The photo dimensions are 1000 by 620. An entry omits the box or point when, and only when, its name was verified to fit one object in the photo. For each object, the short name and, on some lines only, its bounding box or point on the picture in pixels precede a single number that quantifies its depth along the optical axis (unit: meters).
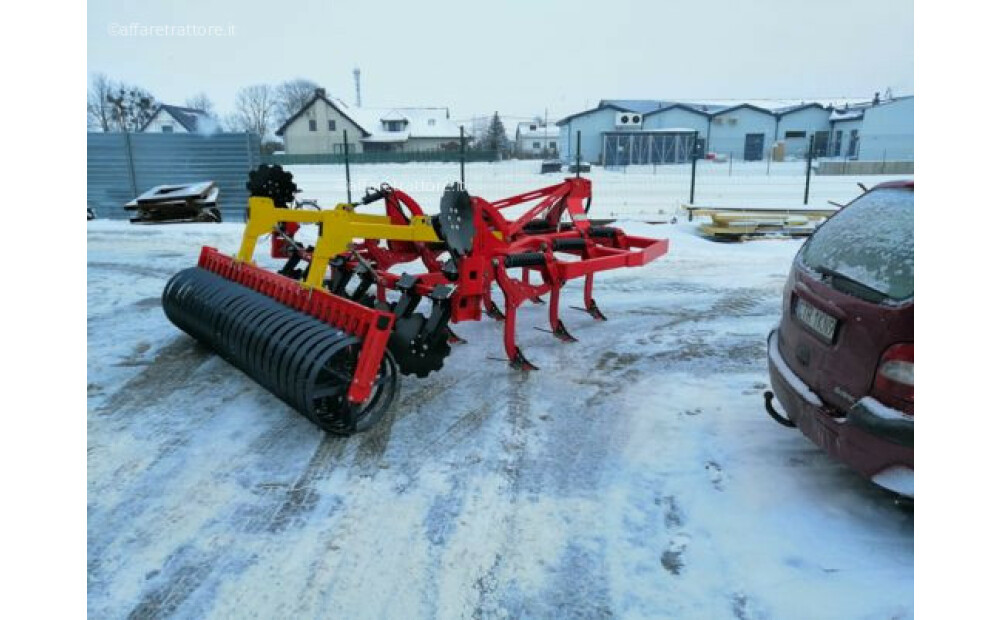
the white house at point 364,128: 47.69
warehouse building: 42.22
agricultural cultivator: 3.98
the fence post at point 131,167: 16.26
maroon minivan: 2.71
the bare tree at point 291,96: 54.09
